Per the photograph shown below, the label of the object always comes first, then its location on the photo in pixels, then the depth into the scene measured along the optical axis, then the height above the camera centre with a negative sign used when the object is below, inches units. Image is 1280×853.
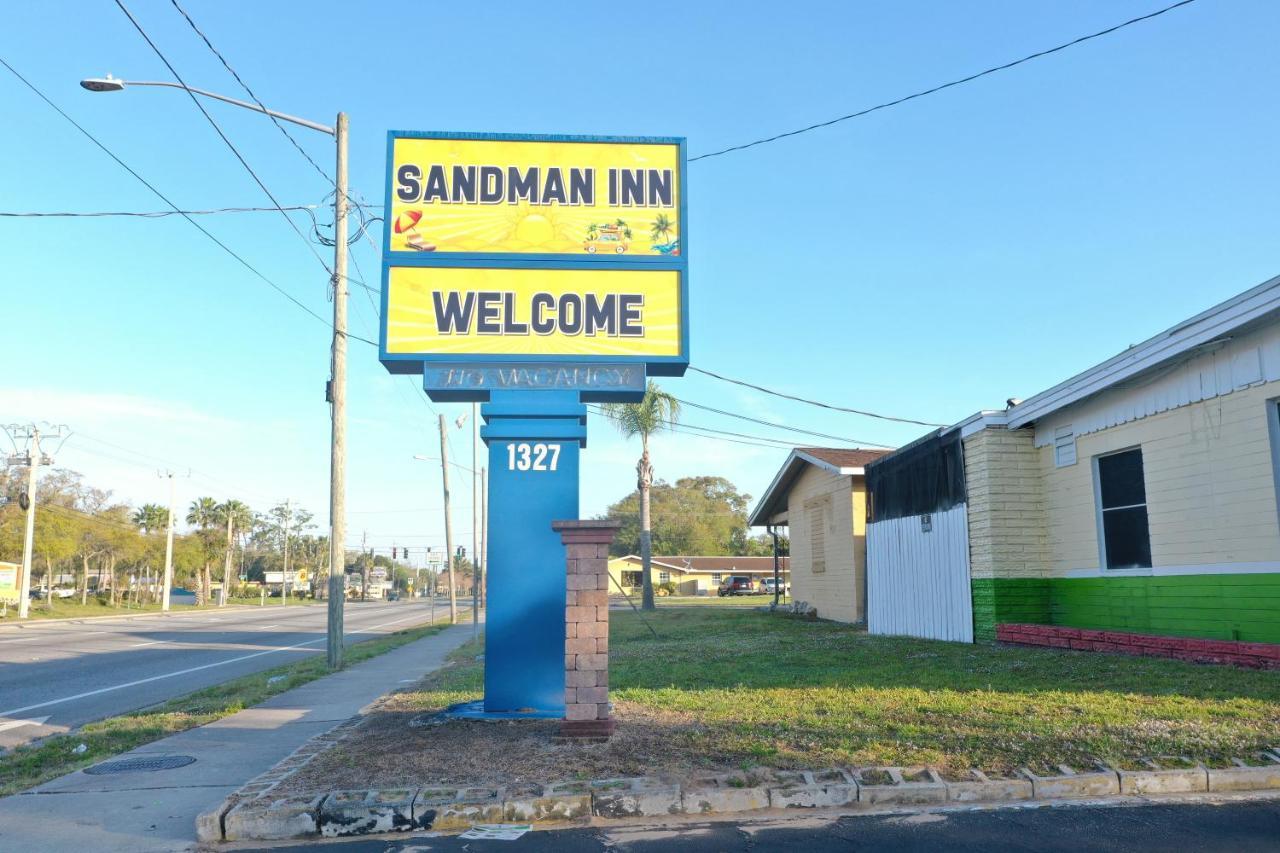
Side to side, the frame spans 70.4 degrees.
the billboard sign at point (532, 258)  372.2 +120.1
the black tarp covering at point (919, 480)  651.5 +53.1
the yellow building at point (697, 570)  3422.7 -86.0
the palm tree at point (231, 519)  3191.4 +127.8
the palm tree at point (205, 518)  3277.6 +125.6
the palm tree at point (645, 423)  1599.4 +222.4
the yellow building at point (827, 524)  911.7 +25.7
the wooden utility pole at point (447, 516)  1464.1 +54.5
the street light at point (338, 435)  639.1 +81.9
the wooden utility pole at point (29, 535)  1659.7 +32.6
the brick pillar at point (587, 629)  297.1 -26.7
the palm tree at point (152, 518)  3038.9 +113.7
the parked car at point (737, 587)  2778.1 -122.6
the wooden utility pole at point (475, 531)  1416.8 +39.8
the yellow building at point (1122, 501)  414.3 +25.0
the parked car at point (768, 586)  2908.5 -129.7
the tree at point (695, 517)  4094.5 +142.7
